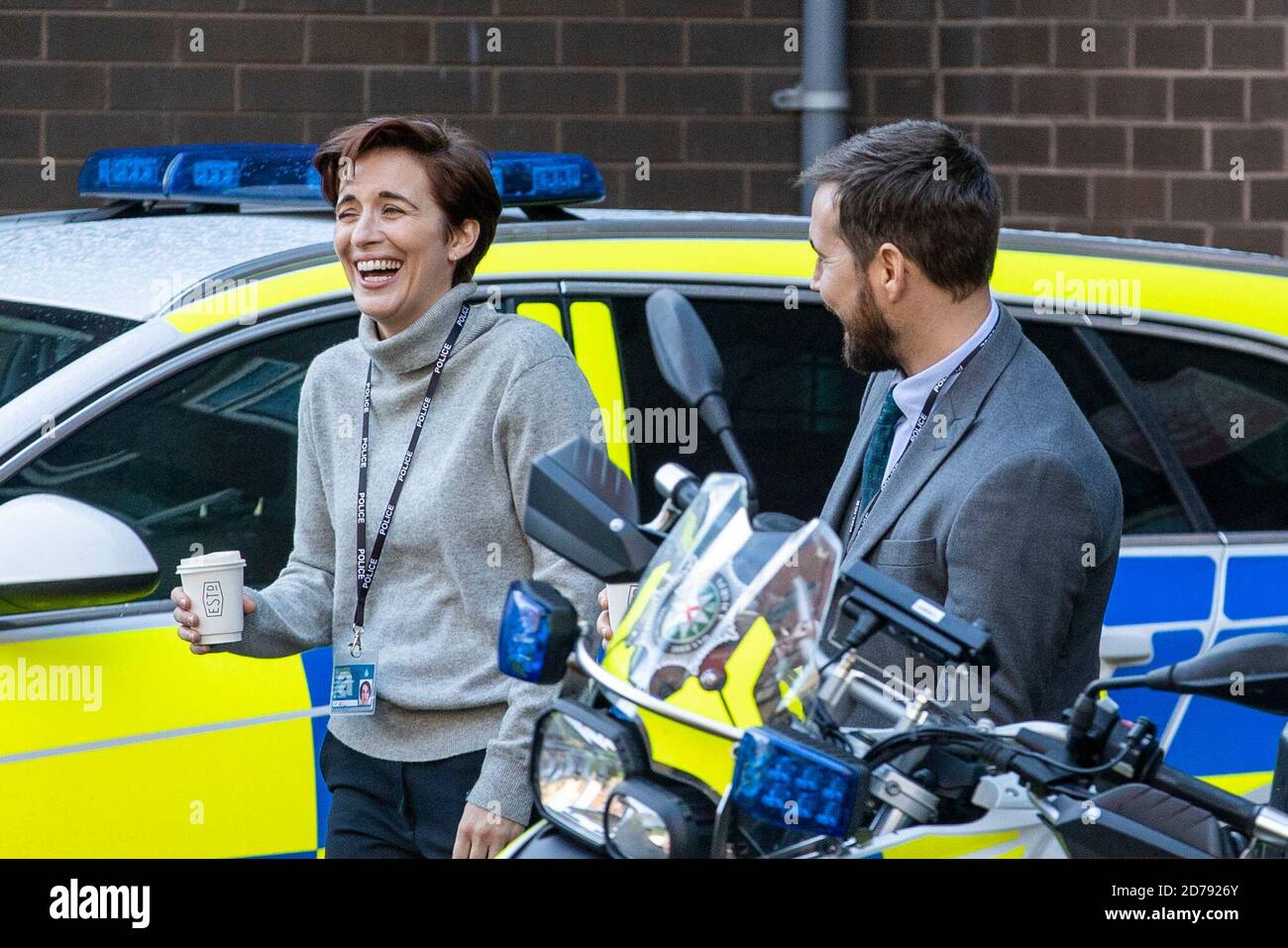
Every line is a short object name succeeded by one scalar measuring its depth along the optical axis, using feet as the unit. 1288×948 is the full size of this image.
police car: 19.43
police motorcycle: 11.07
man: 14.62
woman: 16.99
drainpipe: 44.86
